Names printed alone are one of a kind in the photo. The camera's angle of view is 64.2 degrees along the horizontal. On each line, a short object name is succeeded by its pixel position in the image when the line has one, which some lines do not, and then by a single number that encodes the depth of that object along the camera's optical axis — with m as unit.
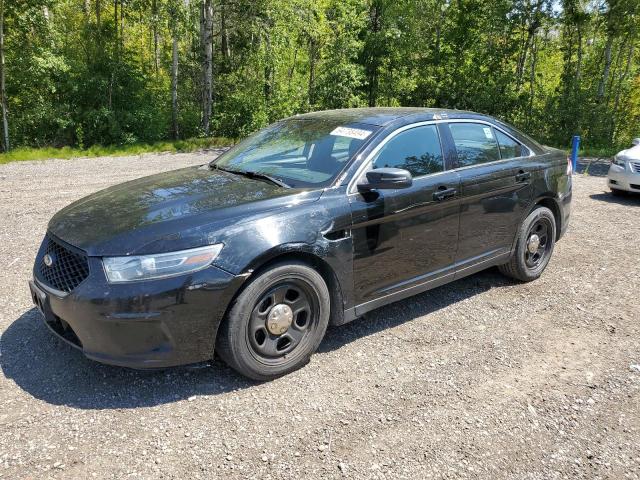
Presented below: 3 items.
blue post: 12.23
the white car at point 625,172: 8.85
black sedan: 2.86
